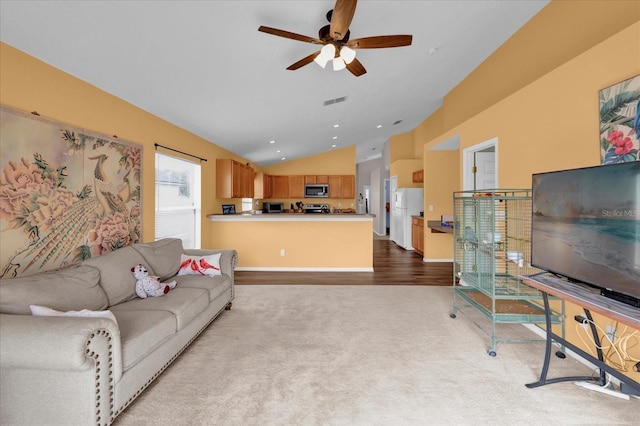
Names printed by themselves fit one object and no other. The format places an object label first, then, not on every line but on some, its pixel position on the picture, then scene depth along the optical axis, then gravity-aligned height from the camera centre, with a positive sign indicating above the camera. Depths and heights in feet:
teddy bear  8.33 -2.25
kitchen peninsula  17.57 -1.96
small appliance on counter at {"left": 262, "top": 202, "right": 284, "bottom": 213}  25.52 +0.10
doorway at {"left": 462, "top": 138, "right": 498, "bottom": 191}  14.48 +2.13
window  12.53 +0.45
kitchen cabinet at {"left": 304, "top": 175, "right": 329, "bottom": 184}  27.78 +2.96
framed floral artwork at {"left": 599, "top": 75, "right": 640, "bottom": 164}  6.42 +2.10
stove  27.02 +0.10
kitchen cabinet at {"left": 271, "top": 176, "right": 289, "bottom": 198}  27.78 +2.36
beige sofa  4.70 -2.61
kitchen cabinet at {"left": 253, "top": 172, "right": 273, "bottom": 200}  24.77 +2.11
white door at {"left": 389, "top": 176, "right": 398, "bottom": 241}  27.99 -0.24
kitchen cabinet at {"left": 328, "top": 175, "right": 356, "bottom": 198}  27.86 +2.28
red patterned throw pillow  10.71 -2.16
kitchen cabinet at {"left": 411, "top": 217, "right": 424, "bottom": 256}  22.88 -2.10
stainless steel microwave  27.55 +1.86
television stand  4.73 -1.74
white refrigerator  25.41 +0.29
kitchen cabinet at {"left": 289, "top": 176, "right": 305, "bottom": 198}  27.78 +2.26
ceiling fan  6.16 +4.09
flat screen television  4.93 -0.35
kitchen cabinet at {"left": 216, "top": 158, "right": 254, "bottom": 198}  17.40 +1.91
